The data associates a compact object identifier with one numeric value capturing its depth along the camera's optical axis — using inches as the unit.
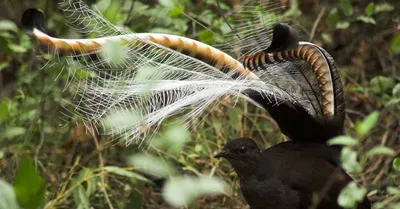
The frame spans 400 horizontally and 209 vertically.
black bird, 252.8
